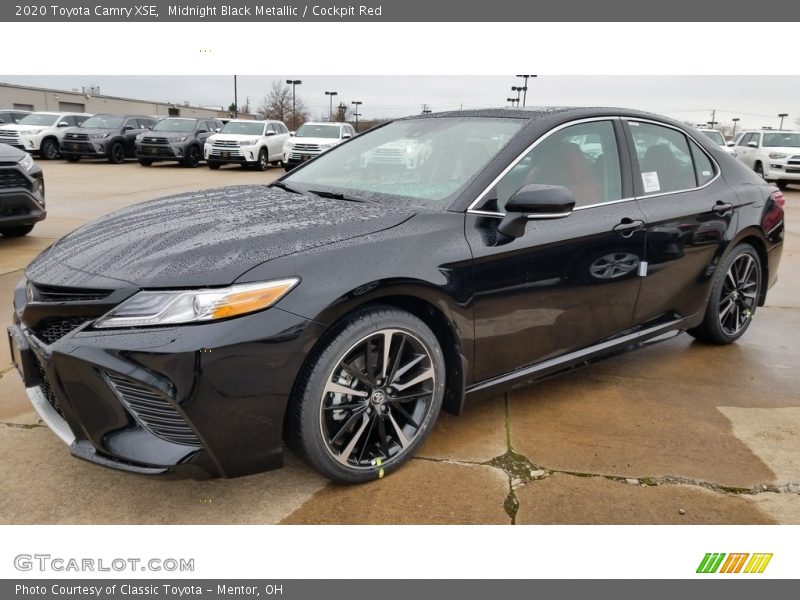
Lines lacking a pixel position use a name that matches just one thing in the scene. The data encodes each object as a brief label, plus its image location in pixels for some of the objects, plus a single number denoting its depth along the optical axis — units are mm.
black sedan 2131
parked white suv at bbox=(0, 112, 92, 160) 20547
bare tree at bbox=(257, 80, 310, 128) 57656
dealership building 48969
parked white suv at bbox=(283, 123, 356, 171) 19344
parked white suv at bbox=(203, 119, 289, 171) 19531
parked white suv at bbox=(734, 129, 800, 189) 17641
